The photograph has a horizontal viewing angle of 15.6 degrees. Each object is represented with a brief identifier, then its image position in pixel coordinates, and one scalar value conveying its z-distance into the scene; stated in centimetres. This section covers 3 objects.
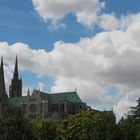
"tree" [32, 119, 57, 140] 11715
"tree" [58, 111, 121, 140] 8669
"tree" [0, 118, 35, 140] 7694
